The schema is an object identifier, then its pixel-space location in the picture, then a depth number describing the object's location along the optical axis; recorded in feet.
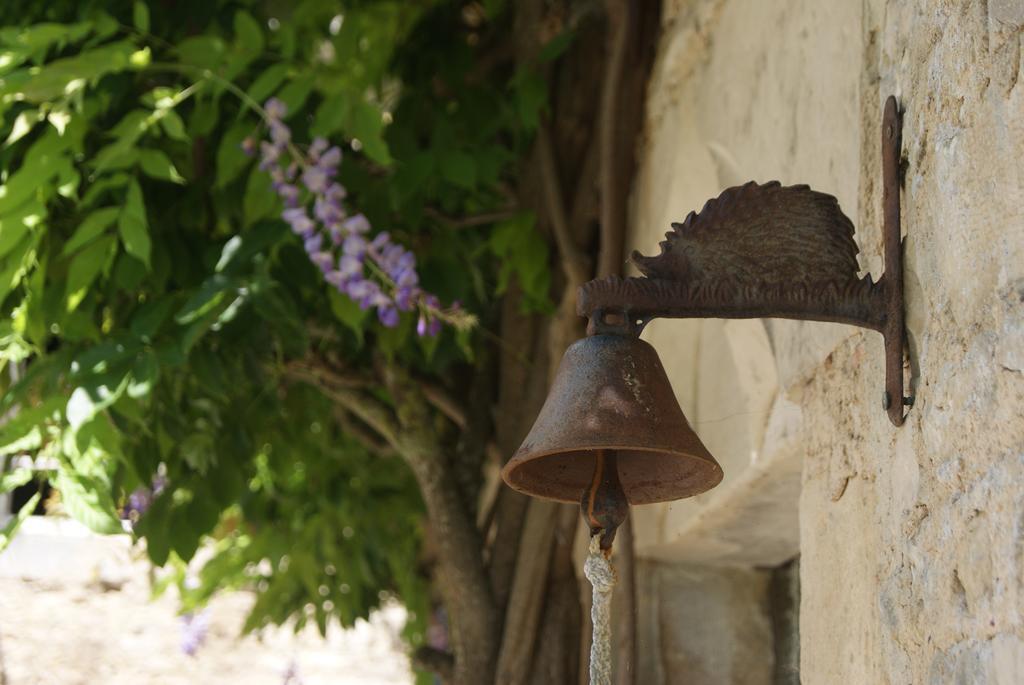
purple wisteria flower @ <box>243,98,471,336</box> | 7.03
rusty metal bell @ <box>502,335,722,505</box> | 5.25
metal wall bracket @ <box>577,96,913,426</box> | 5.18
